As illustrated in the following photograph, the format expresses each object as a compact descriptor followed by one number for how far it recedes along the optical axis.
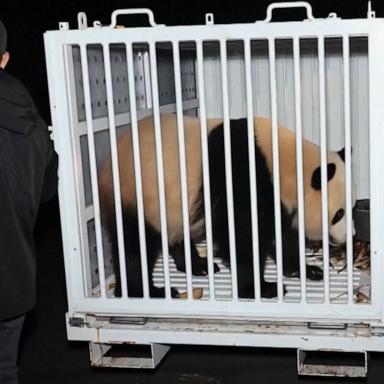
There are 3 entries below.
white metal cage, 1.93
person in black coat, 1.87
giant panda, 2.25
